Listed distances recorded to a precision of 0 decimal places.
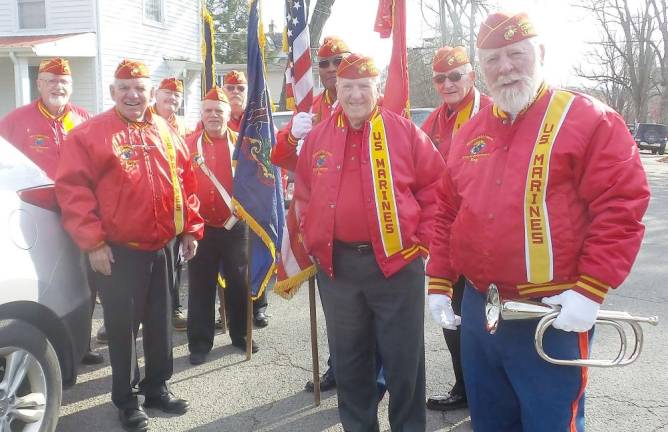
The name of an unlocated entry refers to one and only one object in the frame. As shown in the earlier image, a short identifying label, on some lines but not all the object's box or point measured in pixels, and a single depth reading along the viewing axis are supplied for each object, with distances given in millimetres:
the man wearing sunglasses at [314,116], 3555
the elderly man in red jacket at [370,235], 2973
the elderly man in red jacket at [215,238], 4766
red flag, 3637
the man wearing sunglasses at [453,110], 3768
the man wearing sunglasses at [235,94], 5688
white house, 14930
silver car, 2896
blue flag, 4465
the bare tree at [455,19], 24469
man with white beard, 1968
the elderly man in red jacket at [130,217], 3406
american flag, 4105
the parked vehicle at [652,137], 34219
